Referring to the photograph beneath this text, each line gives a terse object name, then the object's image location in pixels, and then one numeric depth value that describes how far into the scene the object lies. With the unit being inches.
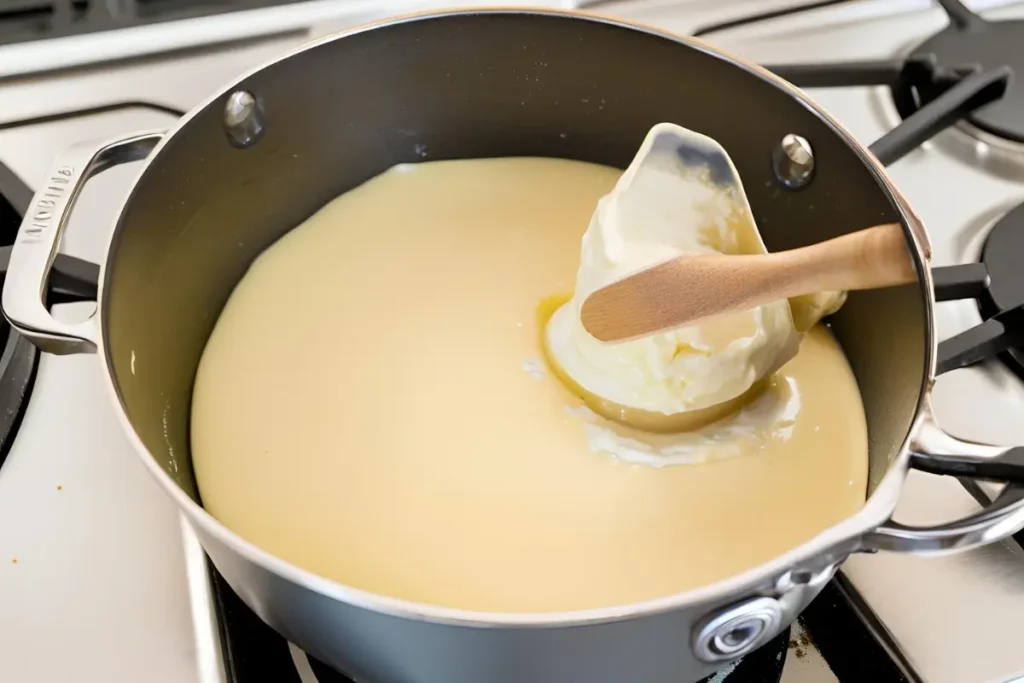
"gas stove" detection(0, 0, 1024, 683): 21.7
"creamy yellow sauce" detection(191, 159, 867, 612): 24.6
